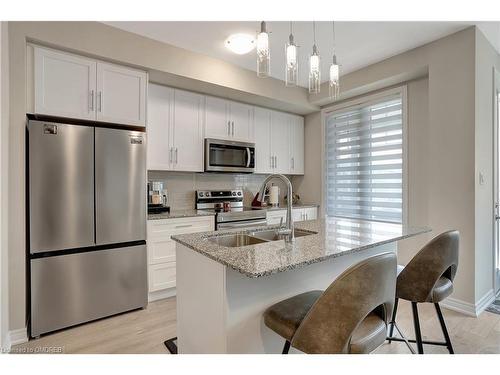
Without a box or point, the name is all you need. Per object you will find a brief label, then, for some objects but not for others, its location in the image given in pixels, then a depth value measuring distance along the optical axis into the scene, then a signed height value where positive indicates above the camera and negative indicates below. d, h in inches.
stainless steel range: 128.1 -12.1
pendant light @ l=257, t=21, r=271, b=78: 63.7 +31.7
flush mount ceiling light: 100.7 +53.2
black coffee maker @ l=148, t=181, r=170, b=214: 119.0 -5.7
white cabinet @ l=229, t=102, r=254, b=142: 143.7 +34.1
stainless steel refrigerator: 85.0 -12.3
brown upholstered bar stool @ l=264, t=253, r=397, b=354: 41.3 -19.2
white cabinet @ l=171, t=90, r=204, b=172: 125.5 +25.4
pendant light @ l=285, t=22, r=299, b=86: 67.6 +30.8
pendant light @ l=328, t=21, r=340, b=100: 75.3 +29.8
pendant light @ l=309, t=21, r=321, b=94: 70.9 +29.8
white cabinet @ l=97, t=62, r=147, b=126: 97.7 +33.6
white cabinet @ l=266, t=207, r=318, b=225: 144.9 -15.8
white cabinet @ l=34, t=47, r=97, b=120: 86.7 +33.4
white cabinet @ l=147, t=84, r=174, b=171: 118.3 +25.4
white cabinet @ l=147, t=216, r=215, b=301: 110.0 -26.7
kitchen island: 50.8 -19.8
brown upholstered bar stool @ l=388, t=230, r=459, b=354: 61.6 -20.1
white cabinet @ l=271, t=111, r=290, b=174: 161.6 +26.4
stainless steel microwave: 133.3 +15.2
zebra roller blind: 131.6 +13.5
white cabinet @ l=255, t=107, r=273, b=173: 154.1 +25.2
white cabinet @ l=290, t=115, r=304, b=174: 171.2 +26.0
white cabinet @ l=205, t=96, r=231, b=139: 134.9 +33.2
